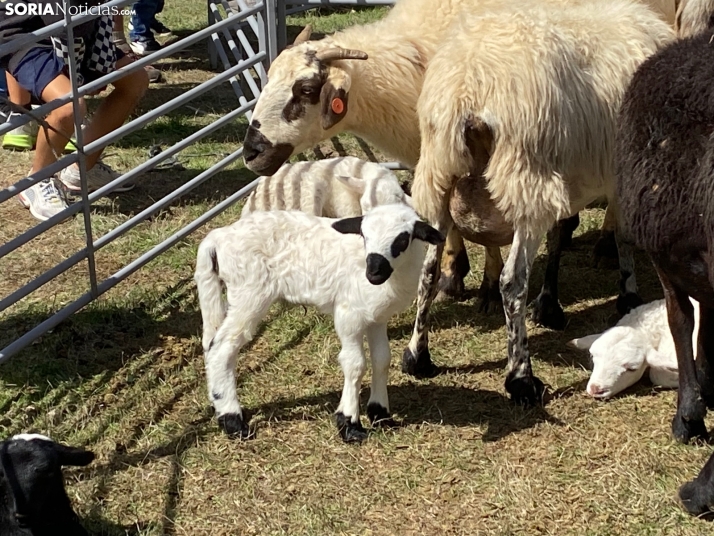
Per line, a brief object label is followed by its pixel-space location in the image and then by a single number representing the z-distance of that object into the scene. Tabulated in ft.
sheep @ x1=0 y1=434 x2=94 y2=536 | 10.05
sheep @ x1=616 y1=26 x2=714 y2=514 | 10.74
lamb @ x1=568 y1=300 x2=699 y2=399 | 13.51
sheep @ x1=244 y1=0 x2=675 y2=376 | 15.81
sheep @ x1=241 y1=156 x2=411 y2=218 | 16.22
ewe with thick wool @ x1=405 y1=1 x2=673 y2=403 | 12.44
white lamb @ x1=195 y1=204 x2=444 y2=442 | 12.17
